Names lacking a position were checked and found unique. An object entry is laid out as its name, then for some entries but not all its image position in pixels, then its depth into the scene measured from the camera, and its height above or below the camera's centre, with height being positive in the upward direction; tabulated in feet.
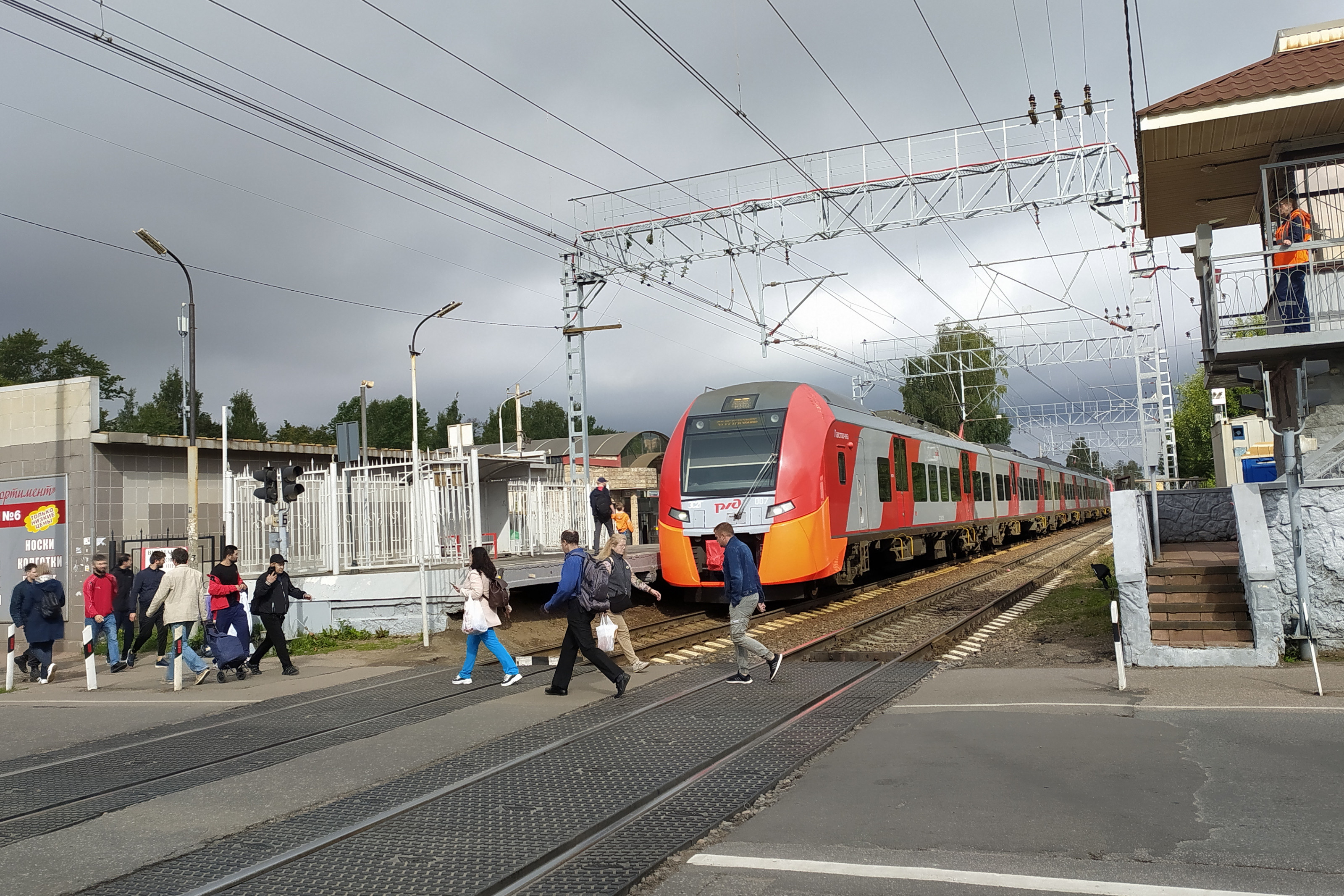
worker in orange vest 39.86 +8.58
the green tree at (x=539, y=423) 372.58 +36.13
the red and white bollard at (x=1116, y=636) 29.07 -3.94
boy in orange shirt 69.72 -0.10
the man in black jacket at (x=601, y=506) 56.85 +0.76
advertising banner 71.05 +1.47
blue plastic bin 53.06 +0.88
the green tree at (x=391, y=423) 348.18 +36.91
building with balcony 37.70 +11.80
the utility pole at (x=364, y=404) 141.28 +18.08
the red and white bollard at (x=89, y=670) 41.24 -4.89
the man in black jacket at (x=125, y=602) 49.57 -2.72
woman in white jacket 35.04 -2.29
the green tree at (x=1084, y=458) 285.84 +13.25
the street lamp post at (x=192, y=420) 57.93 +6.94
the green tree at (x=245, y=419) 260.01 +29.94
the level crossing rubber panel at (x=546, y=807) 16.38 -5.36
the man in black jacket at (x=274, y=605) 41.06 -2.68
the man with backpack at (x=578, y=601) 32.53 -2.46
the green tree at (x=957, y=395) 230.48 +24.00
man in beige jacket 41.06 -2.32
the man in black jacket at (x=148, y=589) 48.14 -2.10
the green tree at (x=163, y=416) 244.42 +31.10
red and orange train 52.24 +1.26
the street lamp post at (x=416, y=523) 48.75 +0.33
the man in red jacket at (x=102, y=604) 46.34 -2.57
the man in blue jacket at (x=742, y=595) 33.14 -2.61
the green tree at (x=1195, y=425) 214.07 +13.56
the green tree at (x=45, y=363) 216.74 +38.45
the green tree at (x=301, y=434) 280.92 +27.68
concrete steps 33.65 -3.85
